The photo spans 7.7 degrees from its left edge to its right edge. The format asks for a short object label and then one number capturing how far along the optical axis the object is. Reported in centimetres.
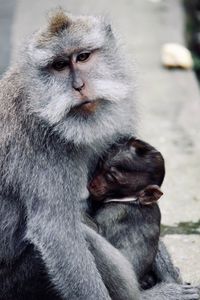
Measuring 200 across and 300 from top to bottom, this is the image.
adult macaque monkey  910
